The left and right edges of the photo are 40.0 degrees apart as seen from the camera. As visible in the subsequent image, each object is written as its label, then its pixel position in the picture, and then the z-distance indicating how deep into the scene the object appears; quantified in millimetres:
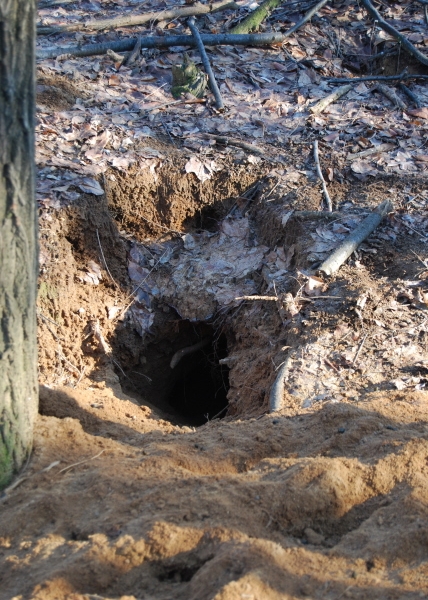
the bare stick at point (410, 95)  7258
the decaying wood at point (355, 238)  5062
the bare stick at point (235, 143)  6441
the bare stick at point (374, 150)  6402
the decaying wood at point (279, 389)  4059
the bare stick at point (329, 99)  7053
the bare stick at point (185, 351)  6028
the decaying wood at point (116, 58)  7613
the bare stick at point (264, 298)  4958
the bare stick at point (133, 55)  7652
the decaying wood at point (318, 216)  5637
